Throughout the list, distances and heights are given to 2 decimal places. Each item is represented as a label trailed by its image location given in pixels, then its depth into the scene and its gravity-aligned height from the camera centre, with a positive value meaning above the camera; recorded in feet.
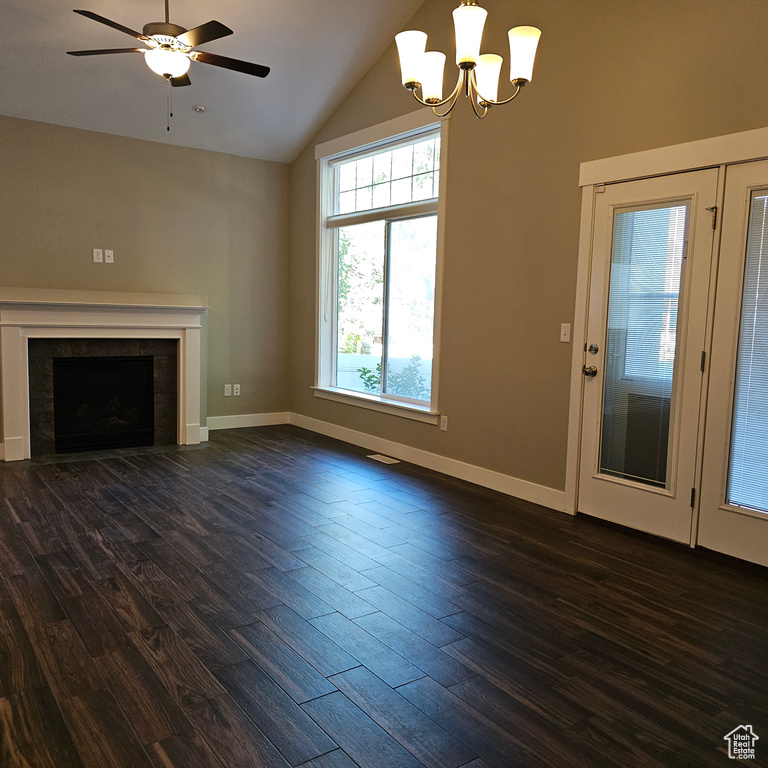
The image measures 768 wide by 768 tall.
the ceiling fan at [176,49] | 11.11 +5.13
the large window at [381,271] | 16.89 +1.66
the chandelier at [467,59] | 8.49 +3.91
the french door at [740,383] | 10.01 -0.76
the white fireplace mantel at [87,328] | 16.34 -0.30
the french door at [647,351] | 10.88 -0.30
